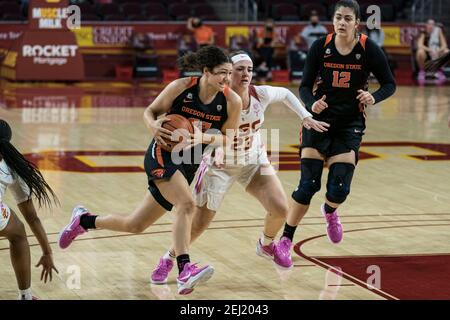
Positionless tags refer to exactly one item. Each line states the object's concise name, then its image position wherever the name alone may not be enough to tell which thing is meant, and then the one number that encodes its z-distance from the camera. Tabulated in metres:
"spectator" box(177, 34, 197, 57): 25.02
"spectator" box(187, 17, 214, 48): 24.38
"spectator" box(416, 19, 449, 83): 25.48
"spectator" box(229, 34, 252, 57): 25.68
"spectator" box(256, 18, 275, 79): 25.42
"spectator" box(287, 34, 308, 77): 25.88
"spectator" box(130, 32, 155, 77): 25.53
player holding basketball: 6.98
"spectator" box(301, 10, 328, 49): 25.84
